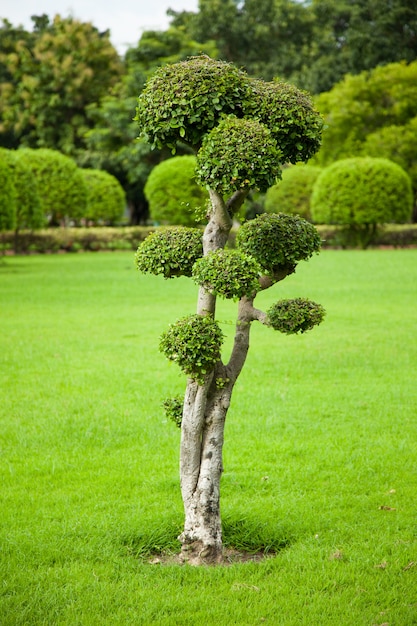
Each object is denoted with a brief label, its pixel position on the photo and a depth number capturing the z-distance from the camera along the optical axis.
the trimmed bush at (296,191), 37.47
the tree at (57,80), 43.75
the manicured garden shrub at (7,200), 24.41
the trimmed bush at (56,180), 34.38
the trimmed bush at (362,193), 33.19
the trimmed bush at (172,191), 34.41
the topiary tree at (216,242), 4.32
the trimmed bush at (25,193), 28.00
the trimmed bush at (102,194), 39.84
